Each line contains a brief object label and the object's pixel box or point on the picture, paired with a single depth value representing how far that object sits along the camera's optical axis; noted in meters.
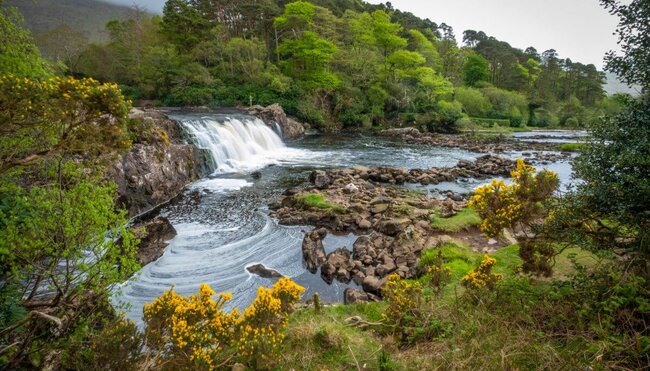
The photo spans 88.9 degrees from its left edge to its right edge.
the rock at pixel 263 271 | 9.85
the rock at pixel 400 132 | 40.30
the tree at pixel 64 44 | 43.50
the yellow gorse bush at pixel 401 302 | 5.93
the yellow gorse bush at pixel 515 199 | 6.36
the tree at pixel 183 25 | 43.66
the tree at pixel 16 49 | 8.35
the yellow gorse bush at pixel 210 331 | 4.52
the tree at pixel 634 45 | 5.18
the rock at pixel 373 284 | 8.80
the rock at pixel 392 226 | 12.21
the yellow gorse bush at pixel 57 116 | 5.34
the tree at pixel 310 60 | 41.34
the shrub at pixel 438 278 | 7.25
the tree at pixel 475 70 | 66.50
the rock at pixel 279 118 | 34.19
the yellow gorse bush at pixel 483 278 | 6.37
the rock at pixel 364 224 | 12.92
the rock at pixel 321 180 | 17.97
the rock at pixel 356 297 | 8.32
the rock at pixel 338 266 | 9.73
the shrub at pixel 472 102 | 58.06
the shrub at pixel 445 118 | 45.53
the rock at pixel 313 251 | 10.37
